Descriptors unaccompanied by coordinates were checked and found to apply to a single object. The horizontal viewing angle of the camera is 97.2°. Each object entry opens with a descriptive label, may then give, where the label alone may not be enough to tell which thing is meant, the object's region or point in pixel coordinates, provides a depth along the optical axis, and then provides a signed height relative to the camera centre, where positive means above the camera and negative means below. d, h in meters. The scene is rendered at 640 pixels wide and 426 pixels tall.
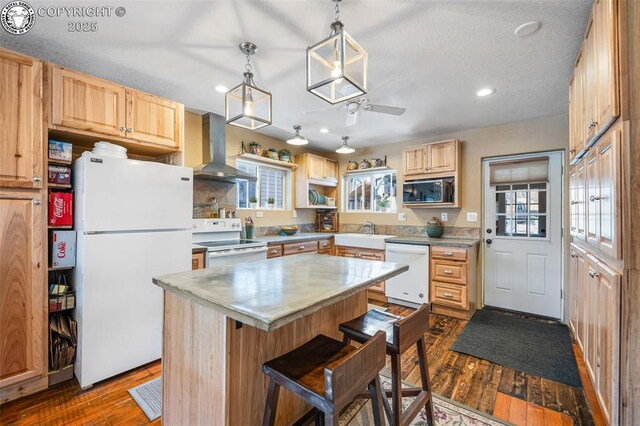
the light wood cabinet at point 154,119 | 2.35 +0.85
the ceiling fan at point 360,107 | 2.44 +0.94
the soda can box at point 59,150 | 2.04 +0.48
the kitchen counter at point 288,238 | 3.71 -0.33
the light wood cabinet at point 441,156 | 3.81 +0.80
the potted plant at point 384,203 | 4.86 +0.20
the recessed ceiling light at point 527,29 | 1.75 +1.18
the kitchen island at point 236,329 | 1.10 -0.55
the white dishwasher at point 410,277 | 3.64 -0.83
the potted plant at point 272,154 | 4.22 +0.92
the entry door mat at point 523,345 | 2.32 -1.27
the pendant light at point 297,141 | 3.16 +0.84
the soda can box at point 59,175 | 2.04 +0.30
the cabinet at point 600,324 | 1.24 -0.60
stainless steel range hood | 3.29 +0.81
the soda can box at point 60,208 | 2.01 +0.05
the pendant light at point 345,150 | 3.76 +0.87
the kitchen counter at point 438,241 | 3.45 -0.35
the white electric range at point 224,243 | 2.92 -0.33
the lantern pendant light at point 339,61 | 1.33 +0.76
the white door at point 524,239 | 3.42 -0.32
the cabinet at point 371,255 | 4.08 -0.61
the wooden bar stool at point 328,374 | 0.93 -0.64
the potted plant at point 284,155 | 4.43 +0.95
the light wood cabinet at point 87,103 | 2.00 +0.85
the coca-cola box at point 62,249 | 2.01 -0.24
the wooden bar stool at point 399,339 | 1.30 -0.62
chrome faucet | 4.86 -0.22
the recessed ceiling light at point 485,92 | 2.69 +1.18
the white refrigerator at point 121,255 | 2.01 -0.31
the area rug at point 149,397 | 1.78 -1.24
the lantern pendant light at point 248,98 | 1.83 +0.80
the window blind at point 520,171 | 3.49 +0.55
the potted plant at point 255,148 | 3.97 +0.94
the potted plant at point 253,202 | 4.15 +0.18
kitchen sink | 4.09 -0.39
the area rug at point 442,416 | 1.70 -1.26
